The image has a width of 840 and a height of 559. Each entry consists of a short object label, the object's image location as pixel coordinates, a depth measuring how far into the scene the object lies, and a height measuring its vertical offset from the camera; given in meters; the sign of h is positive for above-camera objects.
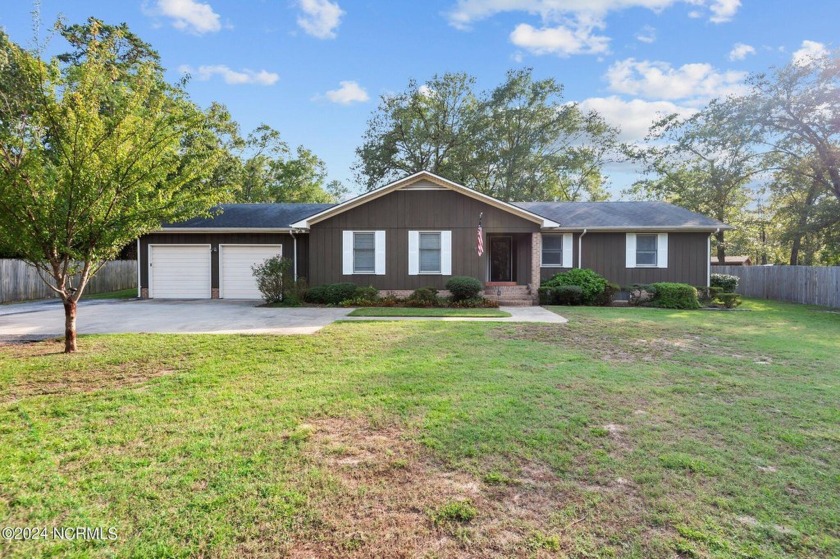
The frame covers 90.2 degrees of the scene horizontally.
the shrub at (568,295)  13.64 -0.87
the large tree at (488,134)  28.11 +9.18
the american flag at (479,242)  13.82 +0.89
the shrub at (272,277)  13.59 -0.27
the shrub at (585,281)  13.86 -0.43
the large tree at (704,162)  20.91 +6.25
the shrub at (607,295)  14.02 -0.90
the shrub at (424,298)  13.32 -0.94
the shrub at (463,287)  13.26 -0.59
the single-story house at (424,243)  14.44 +0.95
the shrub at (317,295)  13.52 -0.84
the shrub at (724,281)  17.31 -0.54
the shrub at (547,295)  13.98 -0.90
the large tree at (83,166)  5.84 +1.51
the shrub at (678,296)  13.39 -0.91
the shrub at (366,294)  13.57 -0.82
